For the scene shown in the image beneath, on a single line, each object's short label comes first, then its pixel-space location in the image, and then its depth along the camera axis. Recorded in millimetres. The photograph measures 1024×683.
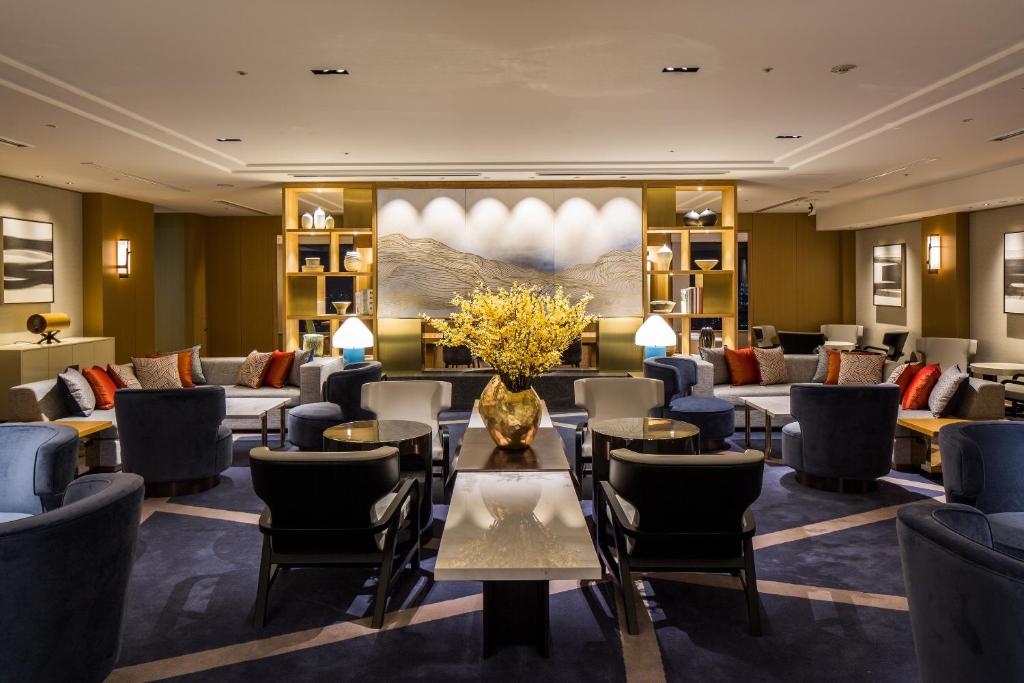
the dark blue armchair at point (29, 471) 3859
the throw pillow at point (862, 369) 7641
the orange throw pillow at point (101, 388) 7172
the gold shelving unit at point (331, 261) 9852
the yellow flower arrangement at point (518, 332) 3926
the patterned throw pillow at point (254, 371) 8672
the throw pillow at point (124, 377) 7479
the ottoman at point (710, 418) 7281
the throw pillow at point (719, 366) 8797
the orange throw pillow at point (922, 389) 6746
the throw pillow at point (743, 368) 8680
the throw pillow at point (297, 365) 8789
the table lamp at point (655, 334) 8375
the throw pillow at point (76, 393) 6875
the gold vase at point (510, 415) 4078
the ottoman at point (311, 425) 6793
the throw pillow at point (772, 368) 8625
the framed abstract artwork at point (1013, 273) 10656
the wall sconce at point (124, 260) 11445
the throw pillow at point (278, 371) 8688
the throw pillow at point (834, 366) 8023
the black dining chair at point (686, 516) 3246
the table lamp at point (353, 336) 8477
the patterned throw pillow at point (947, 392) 6336
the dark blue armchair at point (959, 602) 1979
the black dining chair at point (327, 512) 3357
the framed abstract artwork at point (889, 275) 13492
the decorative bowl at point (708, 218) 9867
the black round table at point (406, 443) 4521
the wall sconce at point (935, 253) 11961
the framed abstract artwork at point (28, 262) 9734
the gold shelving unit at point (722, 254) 9844
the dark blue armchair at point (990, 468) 3902
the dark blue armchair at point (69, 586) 2471
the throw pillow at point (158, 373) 7879
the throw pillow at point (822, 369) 8516
